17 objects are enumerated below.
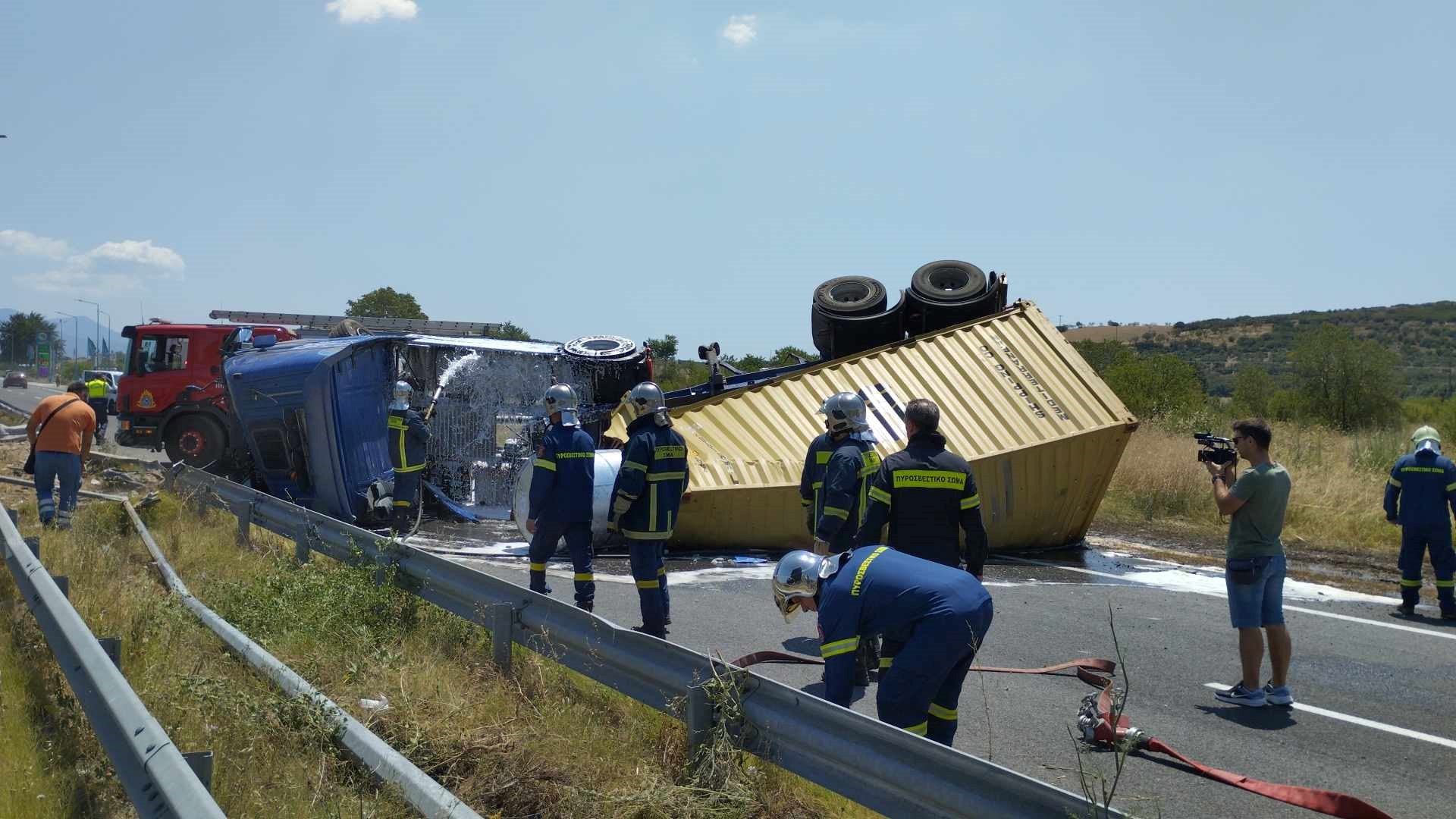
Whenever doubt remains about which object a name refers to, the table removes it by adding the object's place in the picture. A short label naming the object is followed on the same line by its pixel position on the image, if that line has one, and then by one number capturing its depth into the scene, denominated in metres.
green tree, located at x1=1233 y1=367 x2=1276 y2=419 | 32.96
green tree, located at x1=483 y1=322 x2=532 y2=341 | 22.53
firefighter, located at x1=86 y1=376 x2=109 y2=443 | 21.20
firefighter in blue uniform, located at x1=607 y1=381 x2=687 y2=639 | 7.11
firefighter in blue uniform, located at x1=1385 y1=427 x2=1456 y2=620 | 9.48
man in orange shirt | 10.39
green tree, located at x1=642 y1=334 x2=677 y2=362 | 43.41
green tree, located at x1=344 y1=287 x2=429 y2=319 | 45.66
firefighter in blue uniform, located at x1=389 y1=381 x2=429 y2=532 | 11.73
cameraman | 6.45
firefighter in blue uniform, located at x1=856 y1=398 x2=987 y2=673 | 5.41
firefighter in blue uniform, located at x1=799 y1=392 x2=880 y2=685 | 6.49
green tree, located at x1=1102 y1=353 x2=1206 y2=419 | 24.67
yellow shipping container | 11.31
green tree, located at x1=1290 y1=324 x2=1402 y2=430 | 29.44
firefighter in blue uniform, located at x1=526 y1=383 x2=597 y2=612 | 7.42
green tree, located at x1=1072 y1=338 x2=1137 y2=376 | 29.65
